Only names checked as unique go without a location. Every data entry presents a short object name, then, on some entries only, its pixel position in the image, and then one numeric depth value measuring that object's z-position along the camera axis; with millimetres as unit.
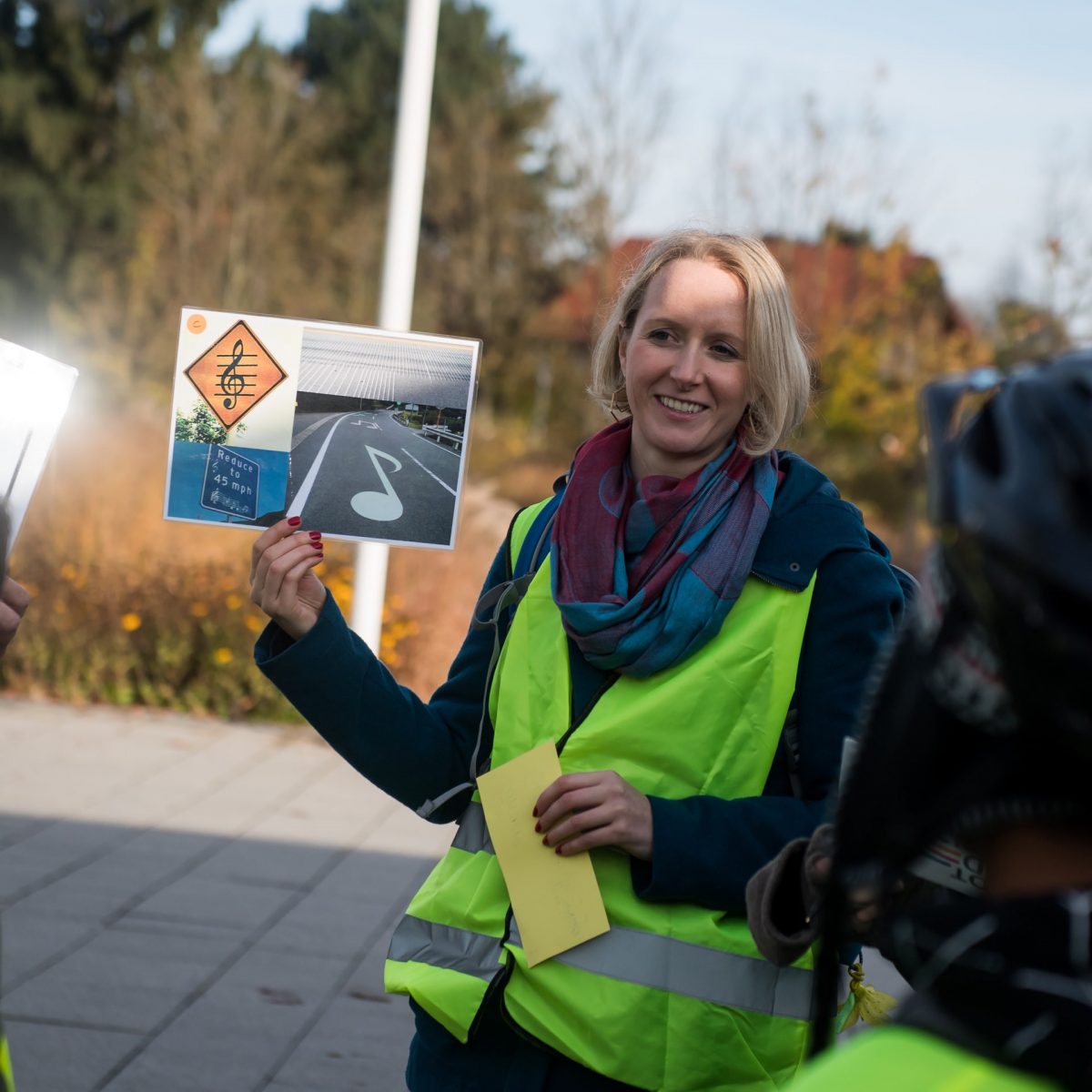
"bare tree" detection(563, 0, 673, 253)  23547
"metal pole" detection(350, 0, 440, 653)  7977
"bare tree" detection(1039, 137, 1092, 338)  19344
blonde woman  2125
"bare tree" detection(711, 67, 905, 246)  20344
